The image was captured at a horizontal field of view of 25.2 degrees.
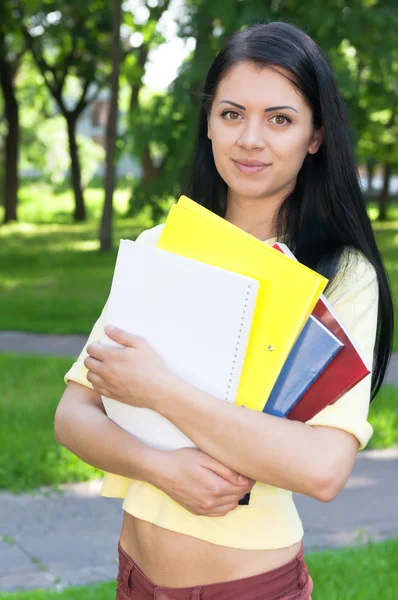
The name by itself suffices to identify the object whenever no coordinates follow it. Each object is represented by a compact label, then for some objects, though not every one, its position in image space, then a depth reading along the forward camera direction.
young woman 1.63
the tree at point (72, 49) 23.00
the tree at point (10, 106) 26.38
